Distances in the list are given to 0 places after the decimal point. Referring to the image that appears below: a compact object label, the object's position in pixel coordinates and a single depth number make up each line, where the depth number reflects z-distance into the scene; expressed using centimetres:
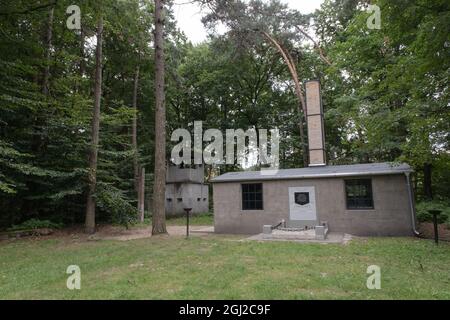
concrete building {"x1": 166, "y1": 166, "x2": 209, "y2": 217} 2145
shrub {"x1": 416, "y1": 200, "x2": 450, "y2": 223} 1174
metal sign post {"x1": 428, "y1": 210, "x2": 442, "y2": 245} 830
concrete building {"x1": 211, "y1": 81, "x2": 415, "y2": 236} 1035
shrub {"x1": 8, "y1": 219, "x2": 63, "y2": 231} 1188
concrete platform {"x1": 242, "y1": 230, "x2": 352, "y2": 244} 954
